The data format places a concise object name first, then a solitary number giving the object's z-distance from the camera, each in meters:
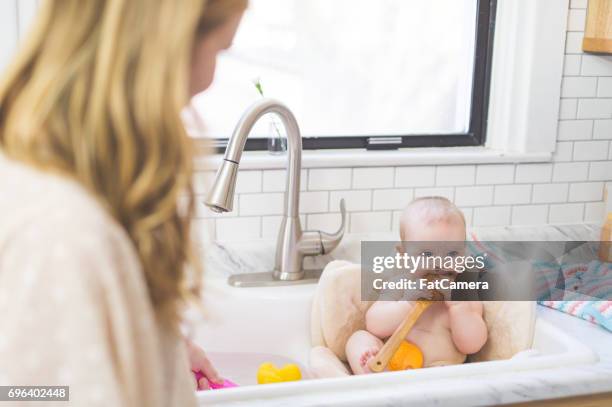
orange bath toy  1.66
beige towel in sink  1.62
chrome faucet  1.57
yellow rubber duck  1.61
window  1.96
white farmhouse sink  1.54
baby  1.66
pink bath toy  1.38
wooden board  1.99
